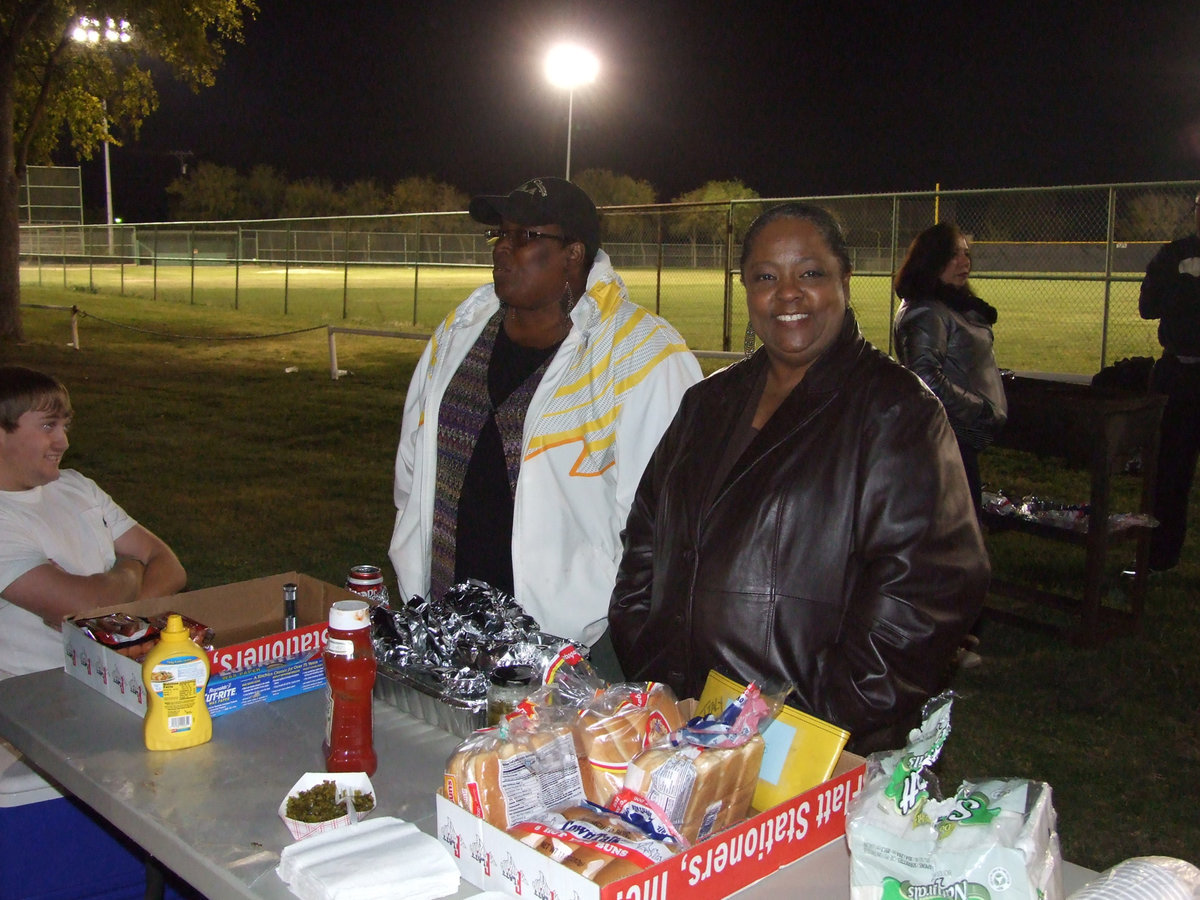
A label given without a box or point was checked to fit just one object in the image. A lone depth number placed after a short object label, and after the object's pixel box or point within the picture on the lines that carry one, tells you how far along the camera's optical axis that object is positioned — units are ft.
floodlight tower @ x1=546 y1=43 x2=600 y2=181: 66.69
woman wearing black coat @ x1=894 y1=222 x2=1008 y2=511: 16.92
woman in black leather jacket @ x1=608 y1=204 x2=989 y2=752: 6.67
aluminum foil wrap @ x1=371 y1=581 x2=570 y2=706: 7.09
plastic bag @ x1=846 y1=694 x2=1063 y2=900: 4.42
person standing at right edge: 20.01
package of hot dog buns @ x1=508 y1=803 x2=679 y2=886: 4.77
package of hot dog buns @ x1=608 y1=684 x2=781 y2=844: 5.17
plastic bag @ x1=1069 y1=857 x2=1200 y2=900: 4.47
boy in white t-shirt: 9.41
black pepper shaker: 8.68
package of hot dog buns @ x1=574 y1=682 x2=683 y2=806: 5.65
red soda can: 7.71
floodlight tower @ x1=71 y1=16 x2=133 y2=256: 66.54
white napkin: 5.08
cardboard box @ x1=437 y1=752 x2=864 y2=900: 4.76
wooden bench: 17.19
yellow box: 5.75
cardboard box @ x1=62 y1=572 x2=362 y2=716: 7.48
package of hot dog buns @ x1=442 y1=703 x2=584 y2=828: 5.24
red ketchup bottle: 6.22
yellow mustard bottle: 6.89
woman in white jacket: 9.21
